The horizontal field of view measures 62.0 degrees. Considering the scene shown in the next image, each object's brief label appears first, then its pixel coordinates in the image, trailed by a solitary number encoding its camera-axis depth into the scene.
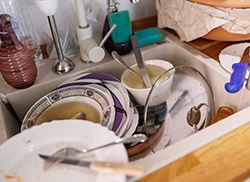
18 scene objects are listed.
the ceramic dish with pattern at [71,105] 0.59
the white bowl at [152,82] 0.58
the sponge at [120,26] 0.73
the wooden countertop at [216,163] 0.41
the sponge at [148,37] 0.85
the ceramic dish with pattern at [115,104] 0.56
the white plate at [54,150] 0.39
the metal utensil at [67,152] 0.41
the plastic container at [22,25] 0.73
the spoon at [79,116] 0.60
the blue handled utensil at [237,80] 0.54
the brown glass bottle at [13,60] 0.58
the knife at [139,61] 0.70
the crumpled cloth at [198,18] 0.64
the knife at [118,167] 0.35
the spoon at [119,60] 0.70
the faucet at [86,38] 0.69
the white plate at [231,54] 0.70
